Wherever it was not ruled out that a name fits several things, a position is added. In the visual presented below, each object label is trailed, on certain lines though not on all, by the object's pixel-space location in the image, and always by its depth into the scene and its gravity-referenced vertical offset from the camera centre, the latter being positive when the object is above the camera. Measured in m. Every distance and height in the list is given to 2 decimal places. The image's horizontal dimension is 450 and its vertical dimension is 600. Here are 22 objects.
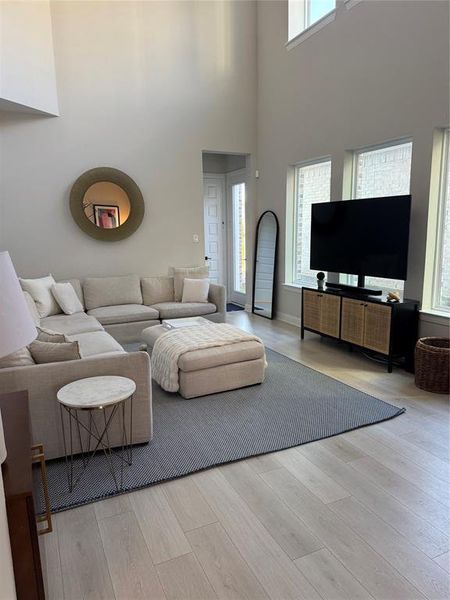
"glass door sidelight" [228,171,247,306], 7.20 -0.11
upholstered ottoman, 3.32 -1.13
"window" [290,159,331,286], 5.36 +0.37
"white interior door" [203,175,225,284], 7.42 +0.18
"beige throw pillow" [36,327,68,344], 2.60 -0.65
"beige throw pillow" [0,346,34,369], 2.29 -0.71
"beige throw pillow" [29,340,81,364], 2.43 -0.69
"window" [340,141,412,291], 4.13 +0.61
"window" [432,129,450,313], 3.71 -0.10
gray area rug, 2.29 -1.35
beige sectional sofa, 2.33 -0.92
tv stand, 3.80 -0.91
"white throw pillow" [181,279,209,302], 5.58 -0.78
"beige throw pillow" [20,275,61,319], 4.58 -0.67
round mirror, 5.44 +0.42
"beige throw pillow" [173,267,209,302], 5.75 -0.59
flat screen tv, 3.84 -0.05
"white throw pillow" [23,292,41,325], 4.07 -0.74
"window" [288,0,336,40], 5.32 +2.88
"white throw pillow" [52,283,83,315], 4.75 -0.73
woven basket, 3.36 -1.14
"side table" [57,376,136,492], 2.16 -1.11
